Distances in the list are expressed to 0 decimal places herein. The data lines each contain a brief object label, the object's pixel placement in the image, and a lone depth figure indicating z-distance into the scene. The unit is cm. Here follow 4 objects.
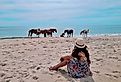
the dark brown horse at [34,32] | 1016
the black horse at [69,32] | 1137
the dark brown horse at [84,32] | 1107
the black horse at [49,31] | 1028
